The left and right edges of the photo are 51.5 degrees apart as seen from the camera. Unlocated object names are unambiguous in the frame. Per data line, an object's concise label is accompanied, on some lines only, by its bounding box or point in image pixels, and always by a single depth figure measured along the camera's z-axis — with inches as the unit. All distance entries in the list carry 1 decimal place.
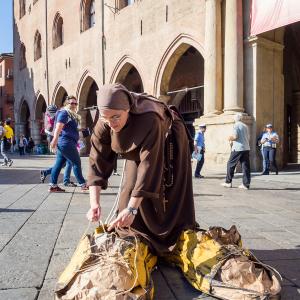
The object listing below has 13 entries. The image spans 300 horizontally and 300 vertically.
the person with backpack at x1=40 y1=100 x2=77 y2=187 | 241.2
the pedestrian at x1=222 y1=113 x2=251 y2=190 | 250.8
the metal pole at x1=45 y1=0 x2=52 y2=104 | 796.3
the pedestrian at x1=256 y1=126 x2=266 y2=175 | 349.6
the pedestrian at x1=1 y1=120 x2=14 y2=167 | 433.8
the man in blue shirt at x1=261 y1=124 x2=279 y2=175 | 337.3
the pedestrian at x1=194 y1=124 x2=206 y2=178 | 312.8
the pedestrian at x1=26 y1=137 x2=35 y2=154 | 930.4
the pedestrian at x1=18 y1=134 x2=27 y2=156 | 816.4
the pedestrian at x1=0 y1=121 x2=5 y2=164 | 417.8
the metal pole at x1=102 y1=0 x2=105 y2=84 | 610.0
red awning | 309.6
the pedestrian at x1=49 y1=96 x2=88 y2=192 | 209.3
